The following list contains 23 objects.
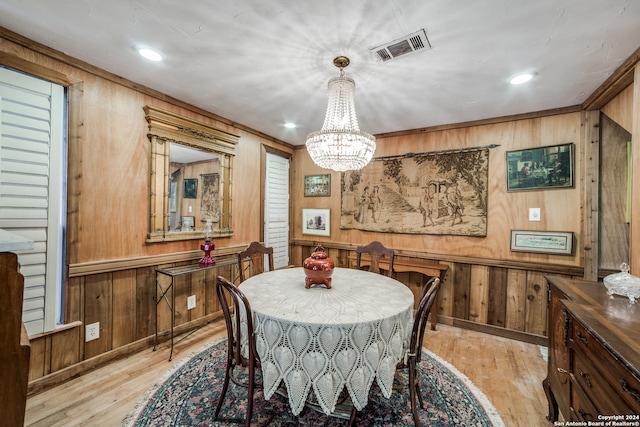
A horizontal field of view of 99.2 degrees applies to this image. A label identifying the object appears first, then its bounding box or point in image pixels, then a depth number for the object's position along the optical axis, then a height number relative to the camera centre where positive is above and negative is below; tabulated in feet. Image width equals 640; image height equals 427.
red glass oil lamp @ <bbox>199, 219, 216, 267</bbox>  9.30 -1.22
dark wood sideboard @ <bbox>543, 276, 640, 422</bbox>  3.07 -1.87
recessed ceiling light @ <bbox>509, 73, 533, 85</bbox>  7.05 +3.70
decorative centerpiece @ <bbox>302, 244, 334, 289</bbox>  6.50 -1.32
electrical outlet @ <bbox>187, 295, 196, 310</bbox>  9.68 -3.20
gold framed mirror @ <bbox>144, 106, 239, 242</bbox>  8.58 +1.27
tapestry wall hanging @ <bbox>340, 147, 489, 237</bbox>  10.39 +0.93
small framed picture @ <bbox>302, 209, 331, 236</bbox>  13.74 -0.36
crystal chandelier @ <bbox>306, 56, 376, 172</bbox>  6.44 +1.92
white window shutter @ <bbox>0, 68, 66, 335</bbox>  5.92 +0.65
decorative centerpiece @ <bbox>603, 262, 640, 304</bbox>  4.68 -1.15
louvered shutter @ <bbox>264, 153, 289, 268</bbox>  13.16 +0.32
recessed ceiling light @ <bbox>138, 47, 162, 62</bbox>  6.32 +3.76
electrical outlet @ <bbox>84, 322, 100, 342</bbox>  7.20 -3.23
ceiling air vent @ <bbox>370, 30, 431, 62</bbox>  5.58 +3.67
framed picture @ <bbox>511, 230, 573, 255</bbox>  8.99 -0.80
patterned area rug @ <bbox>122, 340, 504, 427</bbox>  5.61 -4.26
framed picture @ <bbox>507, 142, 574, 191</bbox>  9.02 +1.74
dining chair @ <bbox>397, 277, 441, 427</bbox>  5.19 -2.61
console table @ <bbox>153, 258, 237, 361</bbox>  8.35 -2.22
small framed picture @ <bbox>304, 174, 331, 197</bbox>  13.73 +1.52
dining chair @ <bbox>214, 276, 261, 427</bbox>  4.94 -2.45
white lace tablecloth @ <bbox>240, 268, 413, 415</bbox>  4.63 -2.32
